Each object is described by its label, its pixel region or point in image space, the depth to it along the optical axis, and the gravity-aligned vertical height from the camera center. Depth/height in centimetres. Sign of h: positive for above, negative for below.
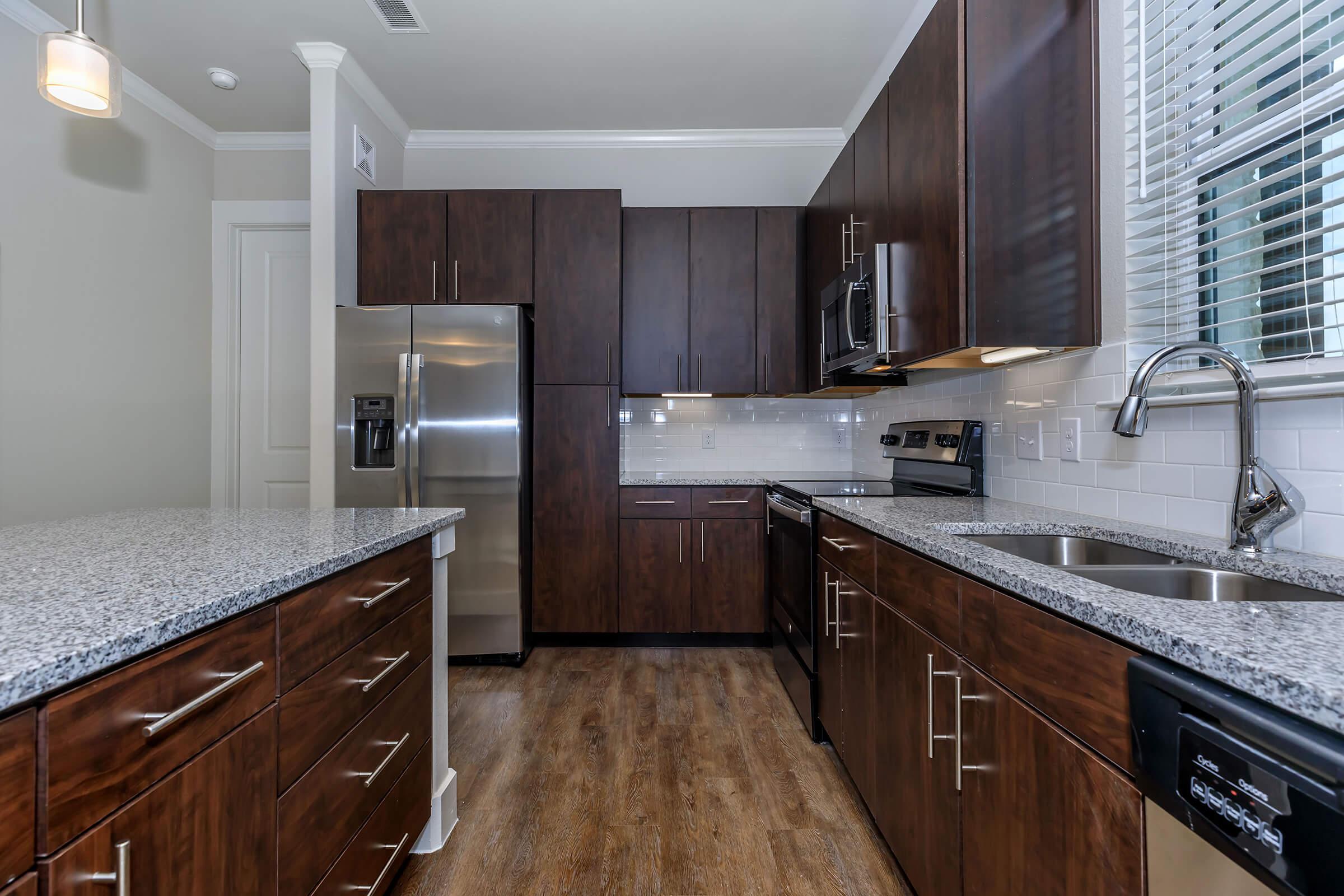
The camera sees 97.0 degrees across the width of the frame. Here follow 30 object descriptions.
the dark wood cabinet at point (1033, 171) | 155 +74
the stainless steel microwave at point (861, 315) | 203 +51
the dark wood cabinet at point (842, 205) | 247 +106
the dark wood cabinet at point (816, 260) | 283 +94
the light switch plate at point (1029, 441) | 186 +3
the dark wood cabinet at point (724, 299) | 332 +84
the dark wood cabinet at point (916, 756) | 122 -71
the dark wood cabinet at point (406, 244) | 312 +108
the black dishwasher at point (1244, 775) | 50 -31
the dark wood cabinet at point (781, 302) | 331 +83
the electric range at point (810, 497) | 220 -22
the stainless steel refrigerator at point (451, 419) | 294 +15
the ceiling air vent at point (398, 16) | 253 +190
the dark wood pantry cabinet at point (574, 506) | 317 -30
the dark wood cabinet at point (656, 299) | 333 +85
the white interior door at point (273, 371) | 363 +48
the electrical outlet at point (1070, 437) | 169 +4
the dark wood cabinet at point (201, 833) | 64 -48
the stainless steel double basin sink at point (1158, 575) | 103 -24
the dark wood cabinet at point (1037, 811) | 77 -54
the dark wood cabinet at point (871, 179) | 207 +100
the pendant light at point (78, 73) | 148 +95
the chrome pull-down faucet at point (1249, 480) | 103 -5
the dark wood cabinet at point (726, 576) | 320 -68
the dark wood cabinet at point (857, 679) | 168 -68
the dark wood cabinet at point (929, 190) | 158 +76
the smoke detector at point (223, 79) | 301 +190
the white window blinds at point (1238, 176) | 108 +57
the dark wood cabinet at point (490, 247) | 313 +107
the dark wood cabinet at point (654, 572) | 320 -66
